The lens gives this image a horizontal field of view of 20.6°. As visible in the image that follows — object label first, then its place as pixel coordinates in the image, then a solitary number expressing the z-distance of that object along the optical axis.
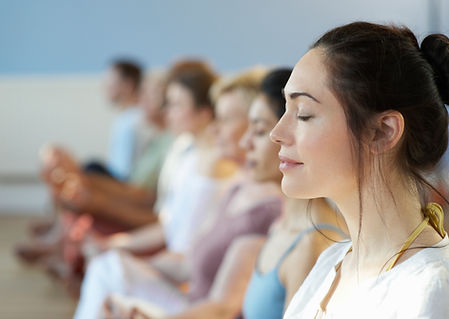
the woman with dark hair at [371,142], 1.34
